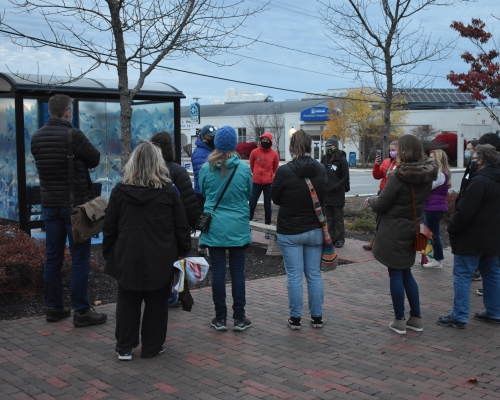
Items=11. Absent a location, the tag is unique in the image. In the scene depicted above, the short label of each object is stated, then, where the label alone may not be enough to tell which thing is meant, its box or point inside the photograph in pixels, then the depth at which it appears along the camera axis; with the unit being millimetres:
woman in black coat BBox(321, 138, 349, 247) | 10268
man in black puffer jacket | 5773
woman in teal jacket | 5777
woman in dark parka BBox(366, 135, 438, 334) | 5793
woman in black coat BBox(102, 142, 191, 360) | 4961
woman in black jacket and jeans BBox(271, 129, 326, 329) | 5883
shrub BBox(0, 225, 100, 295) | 6625
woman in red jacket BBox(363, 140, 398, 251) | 9867
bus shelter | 9156
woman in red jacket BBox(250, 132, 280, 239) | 11281
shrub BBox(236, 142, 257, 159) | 58812
